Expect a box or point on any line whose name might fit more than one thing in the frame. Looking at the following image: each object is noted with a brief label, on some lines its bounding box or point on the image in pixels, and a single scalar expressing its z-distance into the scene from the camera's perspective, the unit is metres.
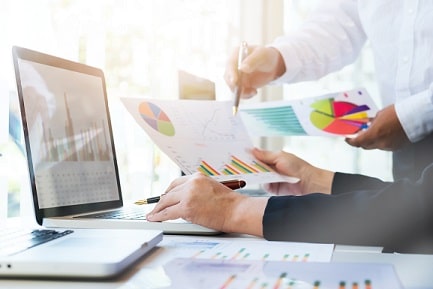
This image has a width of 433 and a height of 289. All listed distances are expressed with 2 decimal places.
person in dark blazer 0.74
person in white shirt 1.27
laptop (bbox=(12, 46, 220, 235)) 0.87
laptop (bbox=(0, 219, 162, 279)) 0.56
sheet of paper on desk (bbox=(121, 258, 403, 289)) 0.53
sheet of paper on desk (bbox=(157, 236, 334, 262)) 0.66
